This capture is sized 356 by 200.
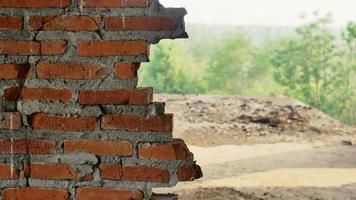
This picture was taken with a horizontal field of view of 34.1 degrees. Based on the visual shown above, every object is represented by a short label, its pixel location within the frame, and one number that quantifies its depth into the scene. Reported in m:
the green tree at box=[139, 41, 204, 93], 23.41
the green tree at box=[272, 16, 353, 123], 19.56
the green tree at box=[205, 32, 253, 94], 27.84
